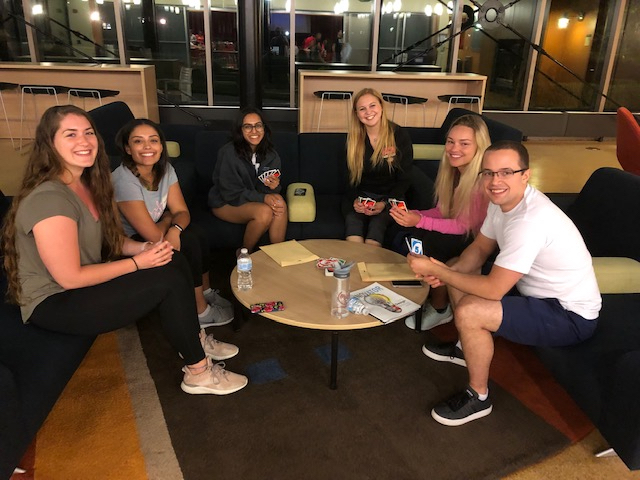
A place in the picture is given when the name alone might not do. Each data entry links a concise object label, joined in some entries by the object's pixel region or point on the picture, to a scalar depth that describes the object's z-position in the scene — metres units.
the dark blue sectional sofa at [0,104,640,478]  1.73
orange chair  5.03
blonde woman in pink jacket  2.70
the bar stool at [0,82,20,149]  6.33
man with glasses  1.98
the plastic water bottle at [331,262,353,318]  2.18
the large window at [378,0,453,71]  8.40
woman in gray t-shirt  2.63
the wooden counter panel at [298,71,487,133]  6.79
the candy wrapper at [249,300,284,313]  2.22
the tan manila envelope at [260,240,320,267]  2.72
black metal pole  5.48
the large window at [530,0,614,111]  8.39
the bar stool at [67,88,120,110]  6.28
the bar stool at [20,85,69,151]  6.21
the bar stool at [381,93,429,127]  6.62
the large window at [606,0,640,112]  8.30
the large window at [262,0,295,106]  8.04
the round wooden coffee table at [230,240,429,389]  2.17
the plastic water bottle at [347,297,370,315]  2.22
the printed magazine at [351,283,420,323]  2.21
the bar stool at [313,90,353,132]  6.67
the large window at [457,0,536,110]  8.22
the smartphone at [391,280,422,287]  2.51
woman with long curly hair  1.90
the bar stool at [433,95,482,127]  6.68
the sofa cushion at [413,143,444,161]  4.22
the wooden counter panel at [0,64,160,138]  6.63
